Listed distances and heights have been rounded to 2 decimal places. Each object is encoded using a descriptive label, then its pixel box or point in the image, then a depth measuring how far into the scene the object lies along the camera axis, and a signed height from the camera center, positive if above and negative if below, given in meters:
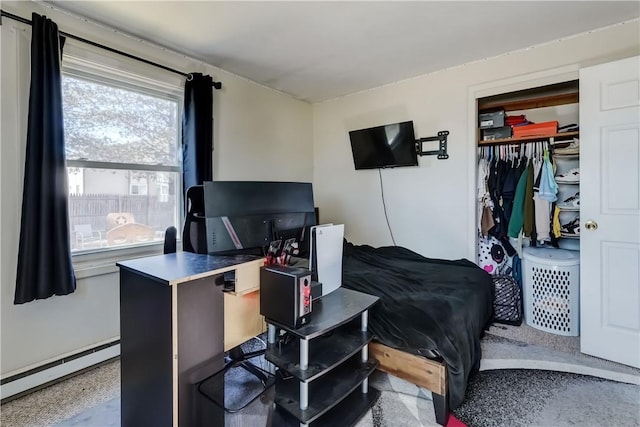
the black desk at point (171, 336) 1.24 -0.54
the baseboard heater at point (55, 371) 1.85 -1.05
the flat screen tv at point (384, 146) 3.21 +0.71
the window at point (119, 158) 2.18 +0.42
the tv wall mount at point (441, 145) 3.06 +0.65
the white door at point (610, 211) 2.00 -0.02
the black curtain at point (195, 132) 2.67 +0.70
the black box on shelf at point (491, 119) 2.86 +0.85
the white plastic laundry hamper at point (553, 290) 2.40 -0.66
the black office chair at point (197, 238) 1.69 -0.17
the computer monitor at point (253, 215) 1.49 -0.02
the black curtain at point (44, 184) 1.84 +0.17
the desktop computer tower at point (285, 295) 1.35 -0.39
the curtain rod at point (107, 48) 1.82 +1.18
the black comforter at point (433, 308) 1.65 -0.60
